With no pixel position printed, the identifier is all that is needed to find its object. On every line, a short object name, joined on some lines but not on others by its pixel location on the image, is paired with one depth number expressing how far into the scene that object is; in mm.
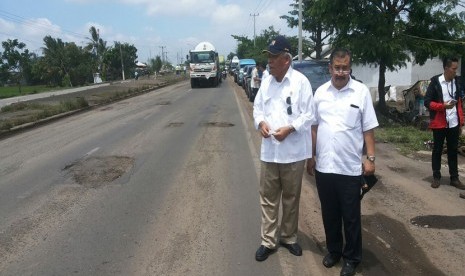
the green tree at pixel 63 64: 64312
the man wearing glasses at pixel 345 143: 3465
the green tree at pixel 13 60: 57531
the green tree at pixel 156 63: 93575
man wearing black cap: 3680
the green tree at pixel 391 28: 11898
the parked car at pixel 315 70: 10812
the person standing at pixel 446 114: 5824
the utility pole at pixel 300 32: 22317
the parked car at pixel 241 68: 34169
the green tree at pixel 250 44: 50012
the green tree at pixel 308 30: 25156
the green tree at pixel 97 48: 70175
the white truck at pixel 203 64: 33469
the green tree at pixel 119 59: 73875
